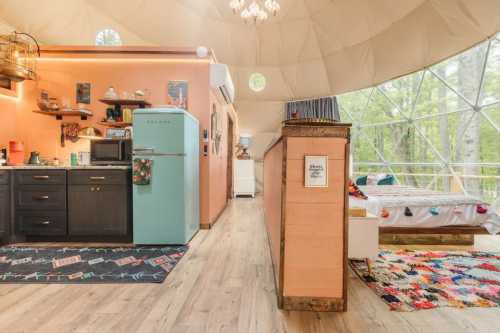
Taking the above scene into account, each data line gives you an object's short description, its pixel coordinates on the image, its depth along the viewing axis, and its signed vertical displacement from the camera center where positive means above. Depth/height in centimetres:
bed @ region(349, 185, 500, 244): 310 -63
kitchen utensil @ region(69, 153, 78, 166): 354 +3
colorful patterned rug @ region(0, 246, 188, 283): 212 -96
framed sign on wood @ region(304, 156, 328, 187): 162 -5
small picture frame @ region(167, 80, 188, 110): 374 +100
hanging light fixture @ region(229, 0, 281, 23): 498 +304
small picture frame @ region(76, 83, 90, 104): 369 +98
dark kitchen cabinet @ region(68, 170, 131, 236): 299 -48
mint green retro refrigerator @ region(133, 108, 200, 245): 290 -19
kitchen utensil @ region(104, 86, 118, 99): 351 +92
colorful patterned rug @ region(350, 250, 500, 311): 181 -96
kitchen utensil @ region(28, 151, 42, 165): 341 +3
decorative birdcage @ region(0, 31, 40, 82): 323 +135
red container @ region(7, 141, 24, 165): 334 +12
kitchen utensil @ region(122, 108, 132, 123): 357 +63
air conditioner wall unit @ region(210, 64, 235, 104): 373 +126
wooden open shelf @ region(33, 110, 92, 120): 355 +66
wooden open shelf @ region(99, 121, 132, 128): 357 +53
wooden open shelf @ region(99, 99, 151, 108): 352 +83
